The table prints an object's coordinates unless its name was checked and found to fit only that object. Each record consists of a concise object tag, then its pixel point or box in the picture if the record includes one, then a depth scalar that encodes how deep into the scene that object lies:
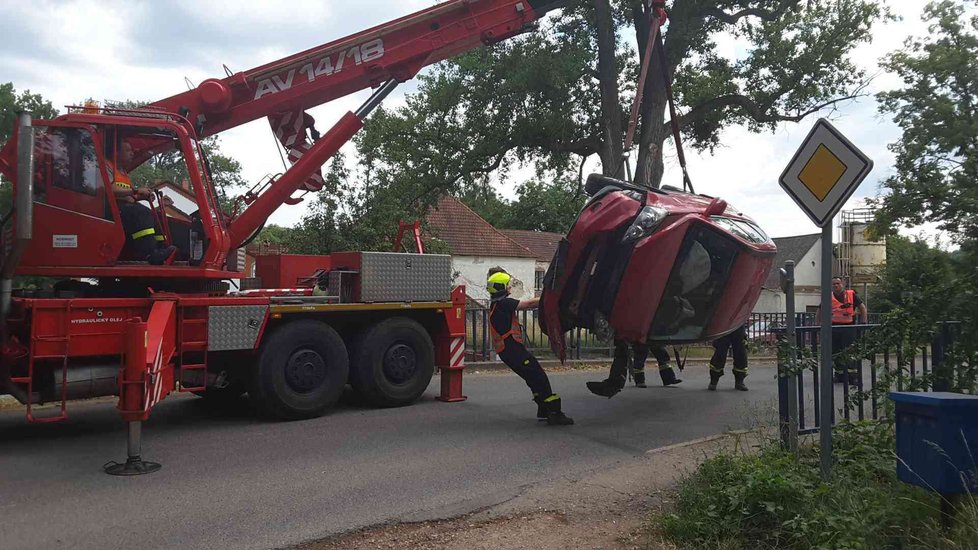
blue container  3.97
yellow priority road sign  4.79
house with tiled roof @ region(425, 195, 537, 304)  33.53
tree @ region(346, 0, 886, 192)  16.56
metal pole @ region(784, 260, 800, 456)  5.56
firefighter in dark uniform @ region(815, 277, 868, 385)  12.02
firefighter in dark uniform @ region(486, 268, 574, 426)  8.29
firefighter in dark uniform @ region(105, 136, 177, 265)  7.36
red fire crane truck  6.78
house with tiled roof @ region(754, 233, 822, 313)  46.53
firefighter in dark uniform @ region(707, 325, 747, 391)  11.37
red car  7.68
